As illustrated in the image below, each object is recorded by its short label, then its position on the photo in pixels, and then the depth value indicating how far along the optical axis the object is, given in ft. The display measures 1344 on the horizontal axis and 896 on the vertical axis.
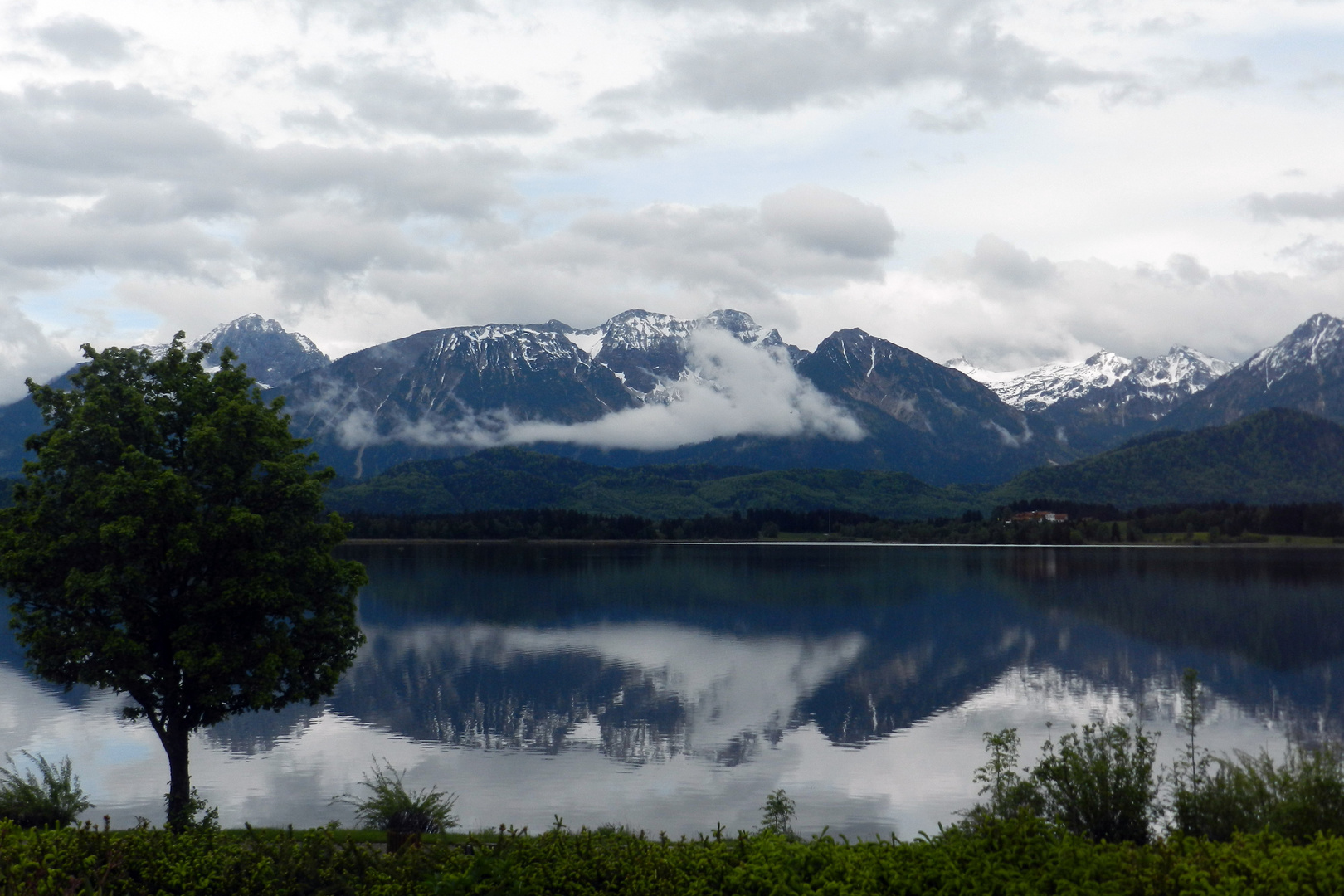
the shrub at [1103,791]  95.09
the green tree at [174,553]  104.37
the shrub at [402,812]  100.22
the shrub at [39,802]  97.76
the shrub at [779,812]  107.96
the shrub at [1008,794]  97.45
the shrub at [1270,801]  84.89
